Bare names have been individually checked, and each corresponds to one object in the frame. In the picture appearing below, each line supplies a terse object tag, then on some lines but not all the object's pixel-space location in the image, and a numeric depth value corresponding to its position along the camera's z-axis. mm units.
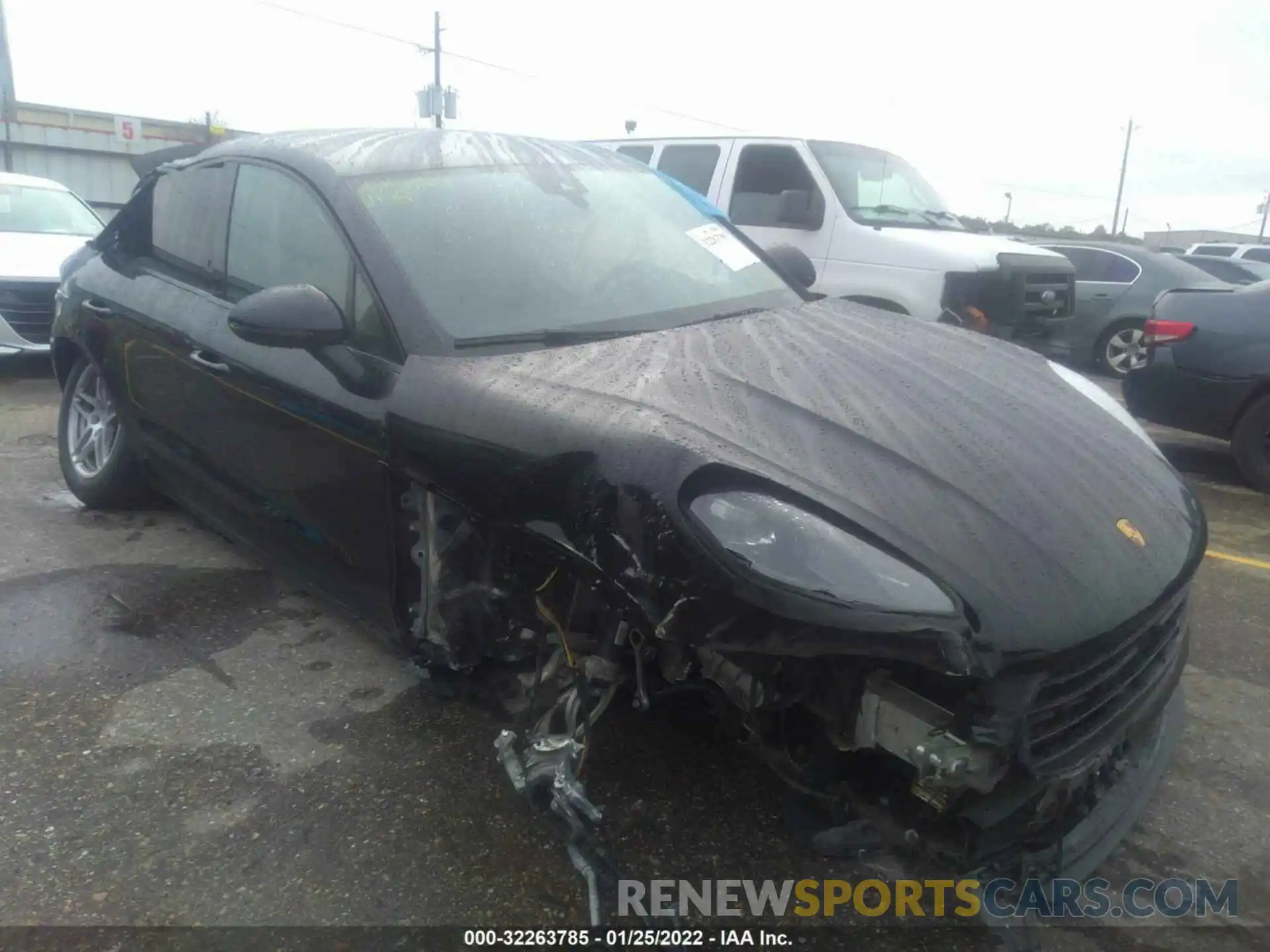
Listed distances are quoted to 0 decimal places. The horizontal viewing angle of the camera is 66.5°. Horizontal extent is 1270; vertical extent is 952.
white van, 6727
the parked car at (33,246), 7297
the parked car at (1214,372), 5637
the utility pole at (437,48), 31484
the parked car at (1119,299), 9781
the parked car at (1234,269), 12625
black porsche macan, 1816
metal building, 22609
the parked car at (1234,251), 17812
